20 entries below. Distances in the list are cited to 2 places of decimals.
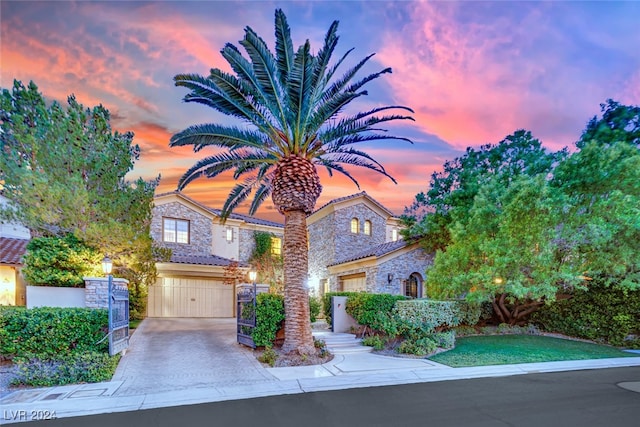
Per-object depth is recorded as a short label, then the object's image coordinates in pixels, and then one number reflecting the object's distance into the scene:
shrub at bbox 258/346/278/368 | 9.96
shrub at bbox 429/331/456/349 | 12.41
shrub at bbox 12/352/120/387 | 7.74
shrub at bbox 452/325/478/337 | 15.25
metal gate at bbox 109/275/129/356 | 8.80
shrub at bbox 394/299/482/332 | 12.80
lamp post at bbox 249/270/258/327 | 11.13
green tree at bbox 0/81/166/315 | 10.70
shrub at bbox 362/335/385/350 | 12.41
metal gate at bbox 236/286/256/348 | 11.29
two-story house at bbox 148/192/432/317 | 19.27
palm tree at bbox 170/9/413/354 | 10.27
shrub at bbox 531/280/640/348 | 13.80
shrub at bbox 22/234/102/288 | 10.75
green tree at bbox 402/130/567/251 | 15.87
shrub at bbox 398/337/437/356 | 11.58
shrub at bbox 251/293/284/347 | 11.05
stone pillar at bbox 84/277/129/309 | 10.07
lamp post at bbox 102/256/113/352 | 8.73
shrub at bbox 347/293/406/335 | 12.93
